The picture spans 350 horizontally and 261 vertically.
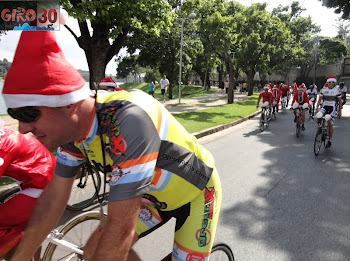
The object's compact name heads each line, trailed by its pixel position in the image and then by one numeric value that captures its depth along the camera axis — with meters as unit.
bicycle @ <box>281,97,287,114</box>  20.22
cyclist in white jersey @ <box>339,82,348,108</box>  17.29
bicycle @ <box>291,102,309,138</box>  10.42
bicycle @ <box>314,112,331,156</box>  7.83
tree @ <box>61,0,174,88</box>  9.73
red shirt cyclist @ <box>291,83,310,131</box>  10.73
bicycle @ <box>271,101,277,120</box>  15.19
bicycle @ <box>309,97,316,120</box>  15.73
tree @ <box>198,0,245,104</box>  18.98
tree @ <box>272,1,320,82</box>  49.63
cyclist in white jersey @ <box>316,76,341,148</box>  8.28
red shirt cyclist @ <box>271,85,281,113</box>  16.72
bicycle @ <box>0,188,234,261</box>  2.15
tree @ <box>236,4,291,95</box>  26.73
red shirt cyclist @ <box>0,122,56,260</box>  2.11
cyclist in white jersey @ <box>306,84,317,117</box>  17.28
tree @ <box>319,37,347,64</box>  60.22
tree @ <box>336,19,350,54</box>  87.47
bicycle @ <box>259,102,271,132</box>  11.95
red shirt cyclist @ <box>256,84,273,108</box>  12.31
